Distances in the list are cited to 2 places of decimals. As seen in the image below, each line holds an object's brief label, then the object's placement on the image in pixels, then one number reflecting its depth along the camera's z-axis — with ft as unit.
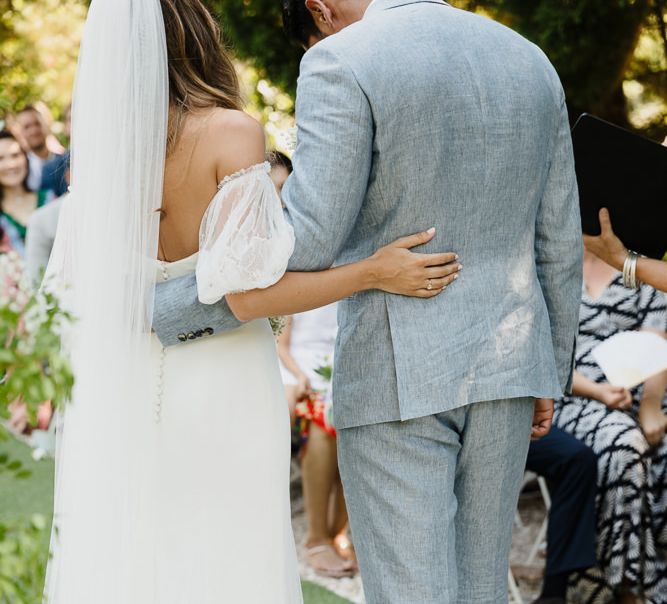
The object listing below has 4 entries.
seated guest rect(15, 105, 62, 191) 27.17
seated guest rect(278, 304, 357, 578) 16.44
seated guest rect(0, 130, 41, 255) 25.20
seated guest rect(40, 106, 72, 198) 25.01
